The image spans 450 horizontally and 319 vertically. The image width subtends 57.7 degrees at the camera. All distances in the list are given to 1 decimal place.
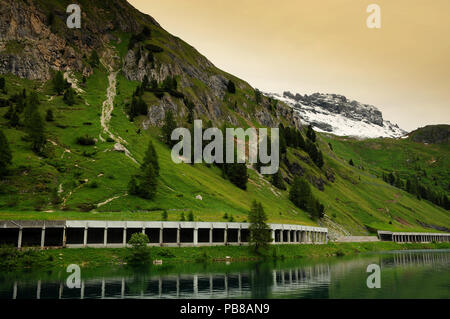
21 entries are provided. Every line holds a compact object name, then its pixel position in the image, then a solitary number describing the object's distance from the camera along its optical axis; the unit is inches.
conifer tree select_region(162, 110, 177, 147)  6688.0
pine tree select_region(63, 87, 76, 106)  6801.2
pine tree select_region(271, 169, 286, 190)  7032.5
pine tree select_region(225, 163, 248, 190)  6382.9
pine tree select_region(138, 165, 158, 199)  4446.4
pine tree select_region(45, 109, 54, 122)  5880.9
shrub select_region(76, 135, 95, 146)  5413.4
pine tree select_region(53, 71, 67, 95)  7224.4
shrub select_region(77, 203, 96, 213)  3892.7
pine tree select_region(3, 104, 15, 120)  5457.7
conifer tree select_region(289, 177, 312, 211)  6530.5
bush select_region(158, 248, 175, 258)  3332.9
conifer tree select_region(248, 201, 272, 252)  3752.5
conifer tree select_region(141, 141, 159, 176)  4999.0
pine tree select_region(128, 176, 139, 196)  4426.7
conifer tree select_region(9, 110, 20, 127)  5305.1
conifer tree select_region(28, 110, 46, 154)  4761.3
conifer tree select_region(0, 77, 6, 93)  6424.2
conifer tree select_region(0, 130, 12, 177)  4131.4
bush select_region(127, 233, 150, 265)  3112.7
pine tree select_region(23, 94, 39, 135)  4844.0
